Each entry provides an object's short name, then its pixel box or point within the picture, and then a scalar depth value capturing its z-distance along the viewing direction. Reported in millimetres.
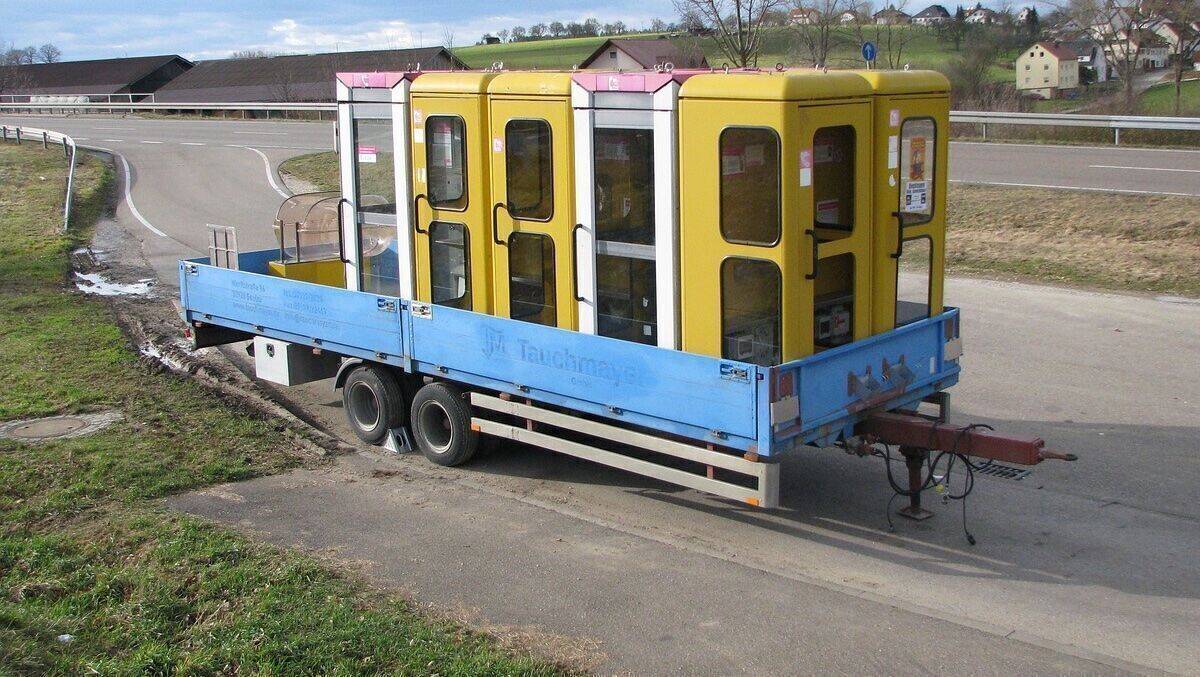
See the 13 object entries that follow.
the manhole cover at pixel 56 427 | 10227
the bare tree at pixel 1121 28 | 37844
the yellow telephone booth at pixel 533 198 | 8461
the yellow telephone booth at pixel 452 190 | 9047
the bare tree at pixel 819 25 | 28903
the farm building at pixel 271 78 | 63031
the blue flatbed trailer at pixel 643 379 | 7207
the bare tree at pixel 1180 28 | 37156
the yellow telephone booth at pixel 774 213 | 7070
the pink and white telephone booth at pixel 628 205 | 7777
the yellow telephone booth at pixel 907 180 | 7719
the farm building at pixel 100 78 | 82688
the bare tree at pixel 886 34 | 40984
